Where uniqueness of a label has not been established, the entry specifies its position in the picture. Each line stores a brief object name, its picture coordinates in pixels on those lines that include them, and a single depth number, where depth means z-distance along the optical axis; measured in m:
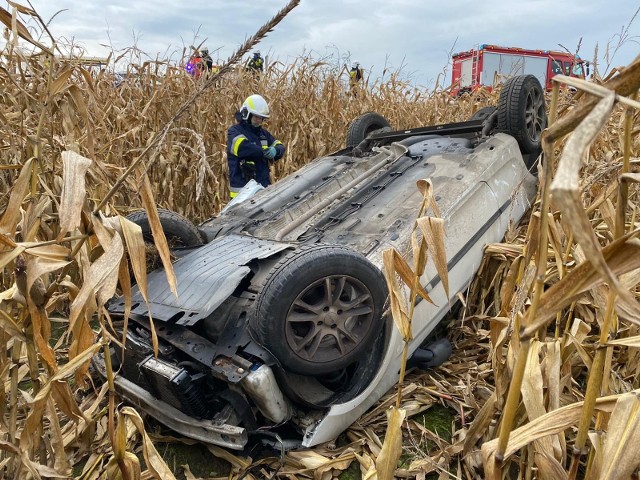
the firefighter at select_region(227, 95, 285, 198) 5.02
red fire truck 14.34
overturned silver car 2.39
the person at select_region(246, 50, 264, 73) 6.72
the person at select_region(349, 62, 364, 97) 6.87
